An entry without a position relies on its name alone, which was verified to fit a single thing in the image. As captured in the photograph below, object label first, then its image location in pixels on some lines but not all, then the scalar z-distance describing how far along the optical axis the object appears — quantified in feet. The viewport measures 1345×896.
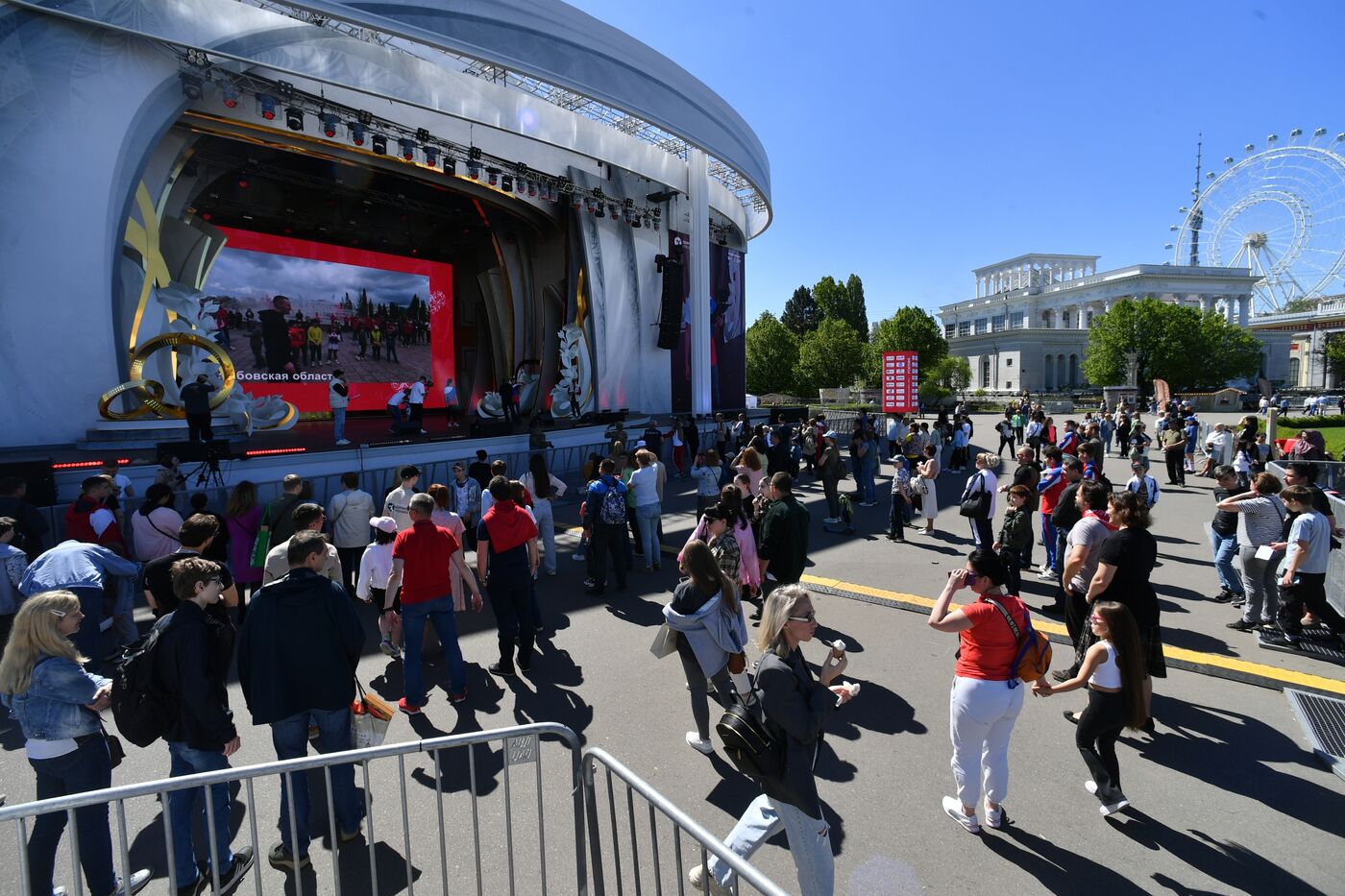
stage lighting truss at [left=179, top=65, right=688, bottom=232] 44.83
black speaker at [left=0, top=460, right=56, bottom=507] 27.84
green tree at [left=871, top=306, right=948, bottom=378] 177.68
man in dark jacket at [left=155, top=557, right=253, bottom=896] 9.58
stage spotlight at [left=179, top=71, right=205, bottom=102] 43.42
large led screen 63.67
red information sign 70.90
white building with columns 229.25
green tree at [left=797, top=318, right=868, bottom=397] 166.20
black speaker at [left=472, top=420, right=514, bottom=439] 51.69
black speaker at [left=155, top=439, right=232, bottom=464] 34.53
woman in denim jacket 9.07
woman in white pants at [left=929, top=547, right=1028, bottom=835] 10.79
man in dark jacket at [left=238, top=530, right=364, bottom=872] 10.34
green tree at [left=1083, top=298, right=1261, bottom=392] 151.84
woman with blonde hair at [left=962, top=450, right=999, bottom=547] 25.91
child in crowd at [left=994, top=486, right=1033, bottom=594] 21.67
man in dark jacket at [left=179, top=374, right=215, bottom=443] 36.78
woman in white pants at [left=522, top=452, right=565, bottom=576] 24.95
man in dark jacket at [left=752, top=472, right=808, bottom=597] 19.01
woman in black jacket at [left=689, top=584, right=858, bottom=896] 8.75
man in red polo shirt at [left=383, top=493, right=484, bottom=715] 15.53
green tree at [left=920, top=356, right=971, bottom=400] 176.86
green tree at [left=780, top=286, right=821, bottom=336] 219.20
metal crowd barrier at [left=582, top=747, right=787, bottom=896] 6.22
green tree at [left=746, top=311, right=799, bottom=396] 176.76
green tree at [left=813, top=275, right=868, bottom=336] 203.62
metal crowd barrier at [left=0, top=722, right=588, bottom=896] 6.97
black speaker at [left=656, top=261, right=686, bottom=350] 79.15
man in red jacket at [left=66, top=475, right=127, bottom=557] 20.77
